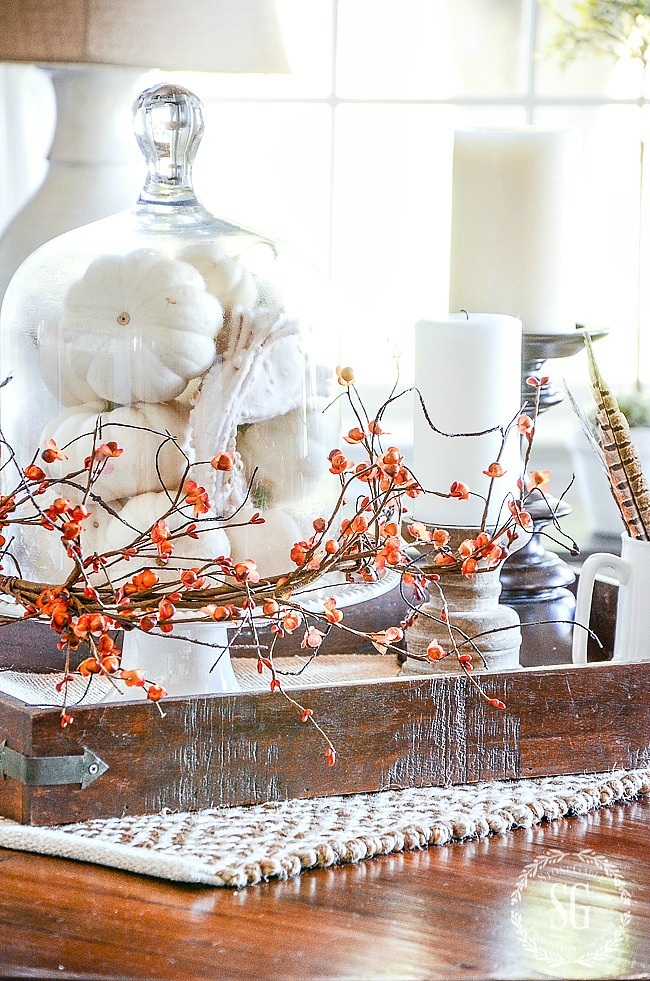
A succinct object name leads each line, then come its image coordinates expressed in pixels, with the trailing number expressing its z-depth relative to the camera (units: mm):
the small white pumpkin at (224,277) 1575
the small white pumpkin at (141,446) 1555
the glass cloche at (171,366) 1561
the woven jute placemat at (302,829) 1410
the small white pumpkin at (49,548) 1575
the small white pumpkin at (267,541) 1577
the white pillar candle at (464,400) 1606
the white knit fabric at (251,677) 1616
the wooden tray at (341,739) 1449
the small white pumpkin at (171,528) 1556
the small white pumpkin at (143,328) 1562
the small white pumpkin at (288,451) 1591
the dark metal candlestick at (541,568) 1771
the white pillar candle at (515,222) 1789
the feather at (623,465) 1641
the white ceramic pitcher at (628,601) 1625
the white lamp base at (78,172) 2247
